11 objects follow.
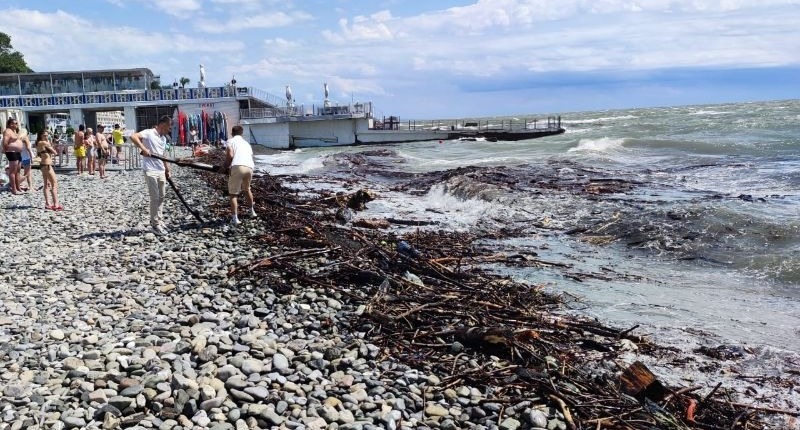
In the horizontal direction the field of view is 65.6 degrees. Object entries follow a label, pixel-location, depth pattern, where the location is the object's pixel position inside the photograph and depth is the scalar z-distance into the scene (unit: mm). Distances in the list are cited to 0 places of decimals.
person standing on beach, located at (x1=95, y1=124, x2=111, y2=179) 20658
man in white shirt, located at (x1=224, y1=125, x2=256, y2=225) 10655
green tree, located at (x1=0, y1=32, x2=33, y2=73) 78912
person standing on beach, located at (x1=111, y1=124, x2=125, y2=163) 25155
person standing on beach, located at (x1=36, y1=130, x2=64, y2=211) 13008
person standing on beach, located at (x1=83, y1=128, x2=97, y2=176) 21219
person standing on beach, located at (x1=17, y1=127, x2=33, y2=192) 16141
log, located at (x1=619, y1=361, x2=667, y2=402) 4992
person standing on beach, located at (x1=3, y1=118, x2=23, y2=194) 14438
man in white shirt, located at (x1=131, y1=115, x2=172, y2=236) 9961
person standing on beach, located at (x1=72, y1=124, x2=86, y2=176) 20614
